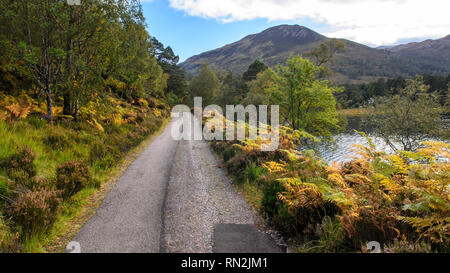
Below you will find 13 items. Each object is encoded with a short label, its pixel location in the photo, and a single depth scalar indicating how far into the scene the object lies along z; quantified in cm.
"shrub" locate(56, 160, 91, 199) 590
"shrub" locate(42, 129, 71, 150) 768
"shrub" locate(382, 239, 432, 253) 277
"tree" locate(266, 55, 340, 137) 1504
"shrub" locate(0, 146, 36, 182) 529
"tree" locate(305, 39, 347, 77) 2720
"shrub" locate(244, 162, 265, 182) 778
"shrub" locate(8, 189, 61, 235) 416
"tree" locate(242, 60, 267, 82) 4119
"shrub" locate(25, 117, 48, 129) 829
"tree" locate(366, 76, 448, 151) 1446
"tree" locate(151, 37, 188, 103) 5001
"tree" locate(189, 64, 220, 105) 5041
